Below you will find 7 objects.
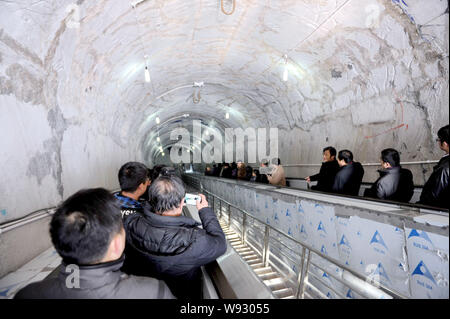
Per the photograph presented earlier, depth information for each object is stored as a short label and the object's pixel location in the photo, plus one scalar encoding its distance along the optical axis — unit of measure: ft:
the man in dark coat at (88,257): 3.28
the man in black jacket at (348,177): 12.93
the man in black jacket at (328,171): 14.97
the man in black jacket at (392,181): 10.50
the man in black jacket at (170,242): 5.12
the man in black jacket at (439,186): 7.58
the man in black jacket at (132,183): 7.81
